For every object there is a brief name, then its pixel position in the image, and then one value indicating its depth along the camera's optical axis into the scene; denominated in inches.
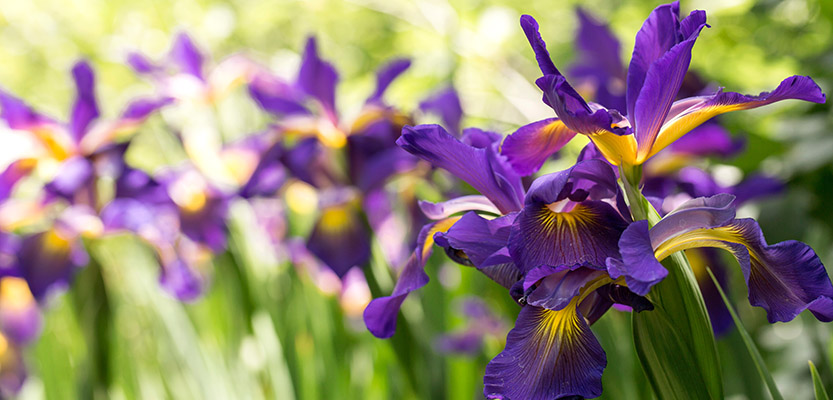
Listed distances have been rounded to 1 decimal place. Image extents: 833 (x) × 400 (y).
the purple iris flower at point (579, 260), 25.7
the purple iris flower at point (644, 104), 26.1
